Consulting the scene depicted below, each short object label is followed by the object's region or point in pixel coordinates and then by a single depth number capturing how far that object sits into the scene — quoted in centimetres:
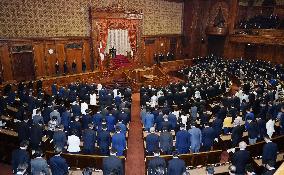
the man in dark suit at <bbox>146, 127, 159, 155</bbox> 830
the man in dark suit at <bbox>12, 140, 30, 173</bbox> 682
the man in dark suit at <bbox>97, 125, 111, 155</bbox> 822
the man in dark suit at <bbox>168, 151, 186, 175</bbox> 664
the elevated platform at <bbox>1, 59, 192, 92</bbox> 1775
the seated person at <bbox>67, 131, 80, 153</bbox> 827
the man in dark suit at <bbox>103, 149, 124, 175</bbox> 660
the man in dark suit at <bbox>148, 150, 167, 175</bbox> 672
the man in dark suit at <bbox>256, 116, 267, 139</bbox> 915
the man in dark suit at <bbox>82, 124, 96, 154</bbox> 823
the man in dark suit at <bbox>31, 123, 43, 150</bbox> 853
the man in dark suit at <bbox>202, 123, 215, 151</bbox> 868
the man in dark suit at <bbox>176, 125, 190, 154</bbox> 832
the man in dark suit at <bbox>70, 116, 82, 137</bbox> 918
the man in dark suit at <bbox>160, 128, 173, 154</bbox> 824
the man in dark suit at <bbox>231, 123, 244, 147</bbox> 874
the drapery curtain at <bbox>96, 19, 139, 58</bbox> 2092
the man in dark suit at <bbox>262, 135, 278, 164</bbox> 739
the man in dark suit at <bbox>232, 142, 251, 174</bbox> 711
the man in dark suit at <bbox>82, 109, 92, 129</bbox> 989
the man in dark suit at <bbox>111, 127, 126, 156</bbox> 826
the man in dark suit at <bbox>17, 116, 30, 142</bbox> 860
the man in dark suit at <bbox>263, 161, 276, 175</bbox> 600
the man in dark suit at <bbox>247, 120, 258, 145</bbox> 891
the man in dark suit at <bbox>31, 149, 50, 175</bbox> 657
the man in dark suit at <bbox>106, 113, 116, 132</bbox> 994
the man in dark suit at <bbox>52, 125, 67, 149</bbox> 789
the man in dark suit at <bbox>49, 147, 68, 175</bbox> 669
